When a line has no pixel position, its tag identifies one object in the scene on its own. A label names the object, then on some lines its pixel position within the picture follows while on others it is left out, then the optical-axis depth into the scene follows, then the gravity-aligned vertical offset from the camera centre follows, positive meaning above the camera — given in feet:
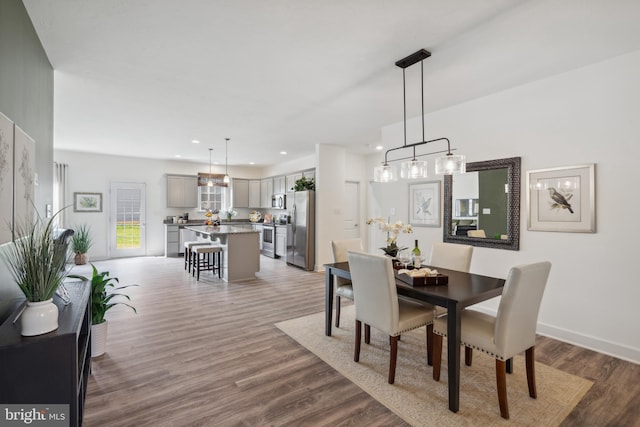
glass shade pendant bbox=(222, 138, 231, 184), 20.54 +4.74
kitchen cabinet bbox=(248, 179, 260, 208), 31.42 +1.94
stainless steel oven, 26.26 -2.55
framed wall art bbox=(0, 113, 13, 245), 5.43 +0.59
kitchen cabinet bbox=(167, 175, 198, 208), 27.46 +1.87
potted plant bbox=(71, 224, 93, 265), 22.43 -2.55
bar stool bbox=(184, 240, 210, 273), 20.04 -2.50
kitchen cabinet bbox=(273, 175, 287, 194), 26.61 +2.48
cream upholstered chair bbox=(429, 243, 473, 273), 10.24 -1.55
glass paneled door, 25.64 -0.79
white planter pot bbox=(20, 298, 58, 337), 4.42 -1.62
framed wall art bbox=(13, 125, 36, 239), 6.21 +0.75
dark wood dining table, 6.49 -1.95
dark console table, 4.16 -2.25
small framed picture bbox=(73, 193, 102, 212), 24.23 +0.72
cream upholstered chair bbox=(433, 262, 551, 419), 6.20 -2.57
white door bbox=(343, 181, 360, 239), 23.82 +0.24
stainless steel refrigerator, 20.99 -1.20
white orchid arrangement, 9.61 -0.54
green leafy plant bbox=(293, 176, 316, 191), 21.66 +2.00
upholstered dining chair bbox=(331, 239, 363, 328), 10.57 -1.78
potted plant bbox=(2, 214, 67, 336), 4.46 -1.13
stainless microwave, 26.58 +0.96
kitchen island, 17.93 -2.51
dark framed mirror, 11.34 +0.30
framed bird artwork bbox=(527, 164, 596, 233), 9.58 +0.47
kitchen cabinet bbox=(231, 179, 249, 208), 30.68 +1.88
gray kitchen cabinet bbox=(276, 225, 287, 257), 24.02 -2.39
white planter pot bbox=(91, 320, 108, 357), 8.74 -3.77
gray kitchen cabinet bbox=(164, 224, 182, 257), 26.59 -2.57
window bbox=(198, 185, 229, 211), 29.43 +1.38
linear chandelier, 8.32 +1.40
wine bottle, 9.07 -1.39
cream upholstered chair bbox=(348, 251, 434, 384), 7.45 -2.46
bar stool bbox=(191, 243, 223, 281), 18.02 -3.01
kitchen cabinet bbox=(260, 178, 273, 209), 29.49 +1.98
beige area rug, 6.37 -4.30
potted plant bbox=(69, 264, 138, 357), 8.63 -3.00
